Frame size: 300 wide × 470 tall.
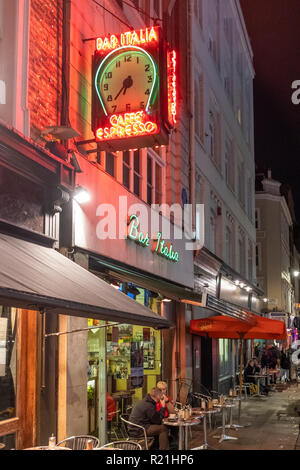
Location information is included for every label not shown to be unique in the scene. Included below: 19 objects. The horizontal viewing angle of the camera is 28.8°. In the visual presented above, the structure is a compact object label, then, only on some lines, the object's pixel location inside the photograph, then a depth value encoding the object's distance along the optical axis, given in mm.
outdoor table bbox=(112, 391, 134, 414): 13598
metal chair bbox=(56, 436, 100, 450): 8391
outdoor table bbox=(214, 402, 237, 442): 13997
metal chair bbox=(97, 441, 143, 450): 8008
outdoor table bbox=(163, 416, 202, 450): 11312
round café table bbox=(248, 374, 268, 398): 23473
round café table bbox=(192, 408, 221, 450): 12459
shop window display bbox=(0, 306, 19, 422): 8109
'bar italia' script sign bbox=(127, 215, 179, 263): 12812
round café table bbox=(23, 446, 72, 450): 7498
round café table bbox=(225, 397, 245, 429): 15773
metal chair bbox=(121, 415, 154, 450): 10680
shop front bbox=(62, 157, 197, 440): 10969
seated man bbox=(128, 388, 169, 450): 11258
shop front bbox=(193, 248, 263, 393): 17016
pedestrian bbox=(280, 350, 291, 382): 29247
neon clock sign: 10547
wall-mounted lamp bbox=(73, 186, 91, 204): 9953
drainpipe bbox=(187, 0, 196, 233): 19281
